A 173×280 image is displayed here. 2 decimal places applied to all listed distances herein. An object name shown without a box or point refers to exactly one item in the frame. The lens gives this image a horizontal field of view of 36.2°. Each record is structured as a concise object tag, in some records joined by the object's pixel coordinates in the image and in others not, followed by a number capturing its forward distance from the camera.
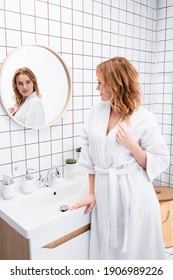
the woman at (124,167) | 1.34
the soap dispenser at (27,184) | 1.66
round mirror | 1.58
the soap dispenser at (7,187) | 1.56
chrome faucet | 1.78
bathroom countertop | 1.25
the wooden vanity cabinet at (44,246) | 1.28
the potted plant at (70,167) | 1.91
